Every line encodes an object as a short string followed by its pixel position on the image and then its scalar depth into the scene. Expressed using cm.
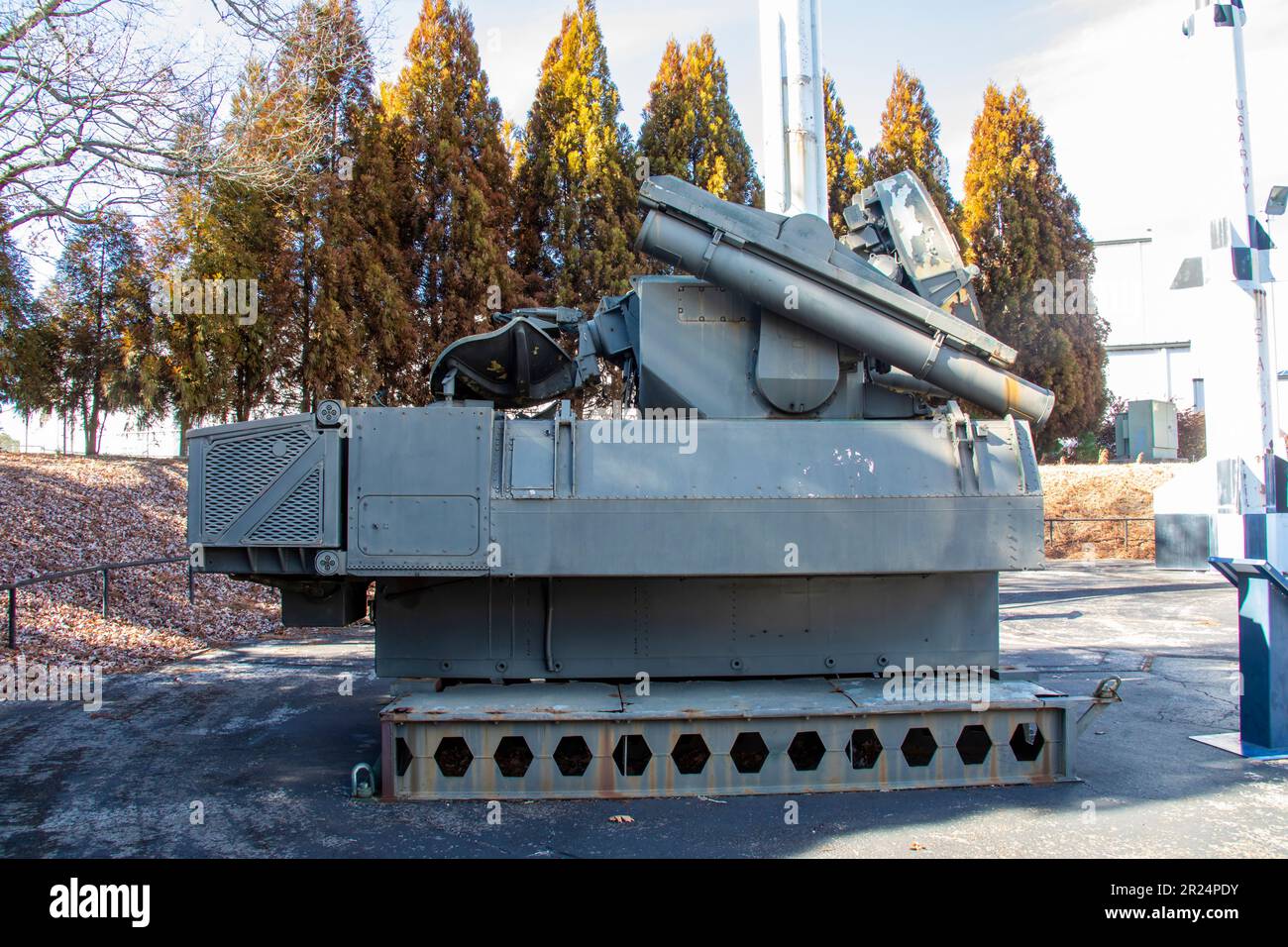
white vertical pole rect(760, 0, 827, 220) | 1007
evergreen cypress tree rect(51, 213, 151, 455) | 2303
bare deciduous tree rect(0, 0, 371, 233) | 1163
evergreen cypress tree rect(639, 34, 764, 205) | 2303
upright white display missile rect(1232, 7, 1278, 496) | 730
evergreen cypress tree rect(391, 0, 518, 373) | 1972
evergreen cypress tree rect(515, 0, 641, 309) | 2112
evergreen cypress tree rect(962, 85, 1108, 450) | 2536
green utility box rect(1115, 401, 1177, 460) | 2758
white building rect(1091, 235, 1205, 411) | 3600
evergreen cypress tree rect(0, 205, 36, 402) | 2014
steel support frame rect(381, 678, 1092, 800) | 608
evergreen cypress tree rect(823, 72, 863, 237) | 2430
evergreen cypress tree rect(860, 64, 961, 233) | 2573
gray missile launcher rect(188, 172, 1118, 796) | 615
